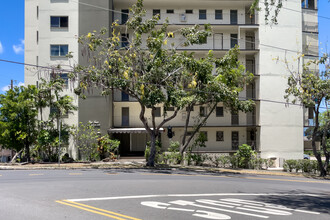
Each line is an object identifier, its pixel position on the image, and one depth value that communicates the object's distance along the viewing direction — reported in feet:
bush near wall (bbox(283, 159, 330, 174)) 84.23
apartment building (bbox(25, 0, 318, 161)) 105.70
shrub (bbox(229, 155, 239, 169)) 89.92
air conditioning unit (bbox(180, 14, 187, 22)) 122.93
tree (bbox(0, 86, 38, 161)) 88.79
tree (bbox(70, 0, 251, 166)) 73.00
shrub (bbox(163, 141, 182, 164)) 90.77
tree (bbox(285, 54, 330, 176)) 74.93
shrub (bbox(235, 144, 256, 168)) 88.48
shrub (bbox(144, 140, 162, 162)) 91.45
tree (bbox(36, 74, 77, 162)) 92.48
